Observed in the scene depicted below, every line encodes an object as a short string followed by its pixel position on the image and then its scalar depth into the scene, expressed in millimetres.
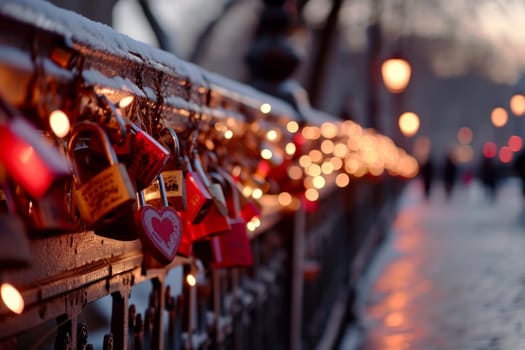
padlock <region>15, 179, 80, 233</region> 1589
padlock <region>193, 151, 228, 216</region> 2777
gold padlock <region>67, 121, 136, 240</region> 1777
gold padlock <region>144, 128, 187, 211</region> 2500
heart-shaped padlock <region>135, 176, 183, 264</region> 2105
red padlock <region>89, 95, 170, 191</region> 2074
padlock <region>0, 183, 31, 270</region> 1342
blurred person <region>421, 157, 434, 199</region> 42750
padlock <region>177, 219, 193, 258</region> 2787
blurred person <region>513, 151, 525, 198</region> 24656
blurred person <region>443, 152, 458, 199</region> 45219
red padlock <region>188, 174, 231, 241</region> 2793
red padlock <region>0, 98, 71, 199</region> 1368
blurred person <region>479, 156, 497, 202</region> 41219
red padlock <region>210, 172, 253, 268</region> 3281
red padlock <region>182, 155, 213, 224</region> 2619
